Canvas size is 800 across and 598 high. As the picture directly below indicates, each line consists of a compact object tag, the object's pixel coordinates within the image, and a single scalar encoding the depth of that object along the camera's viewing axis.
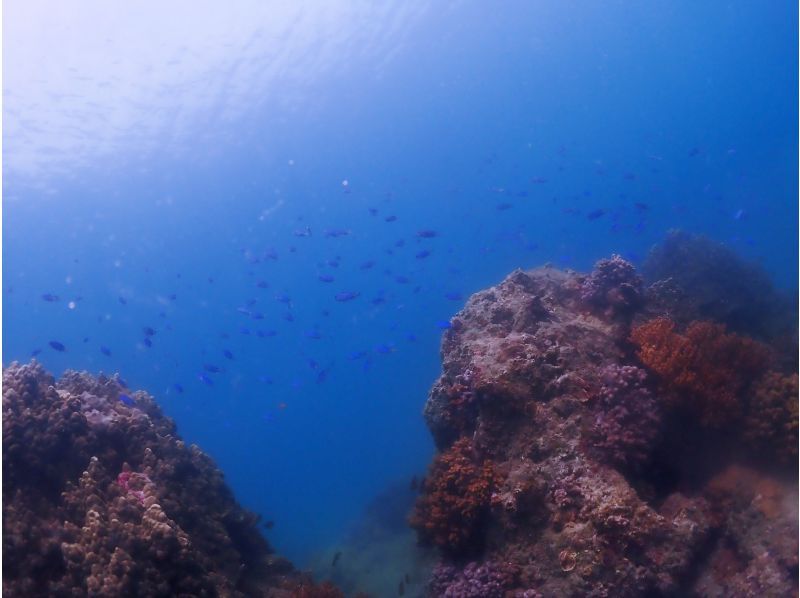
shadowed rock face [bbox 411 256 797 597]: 6.89
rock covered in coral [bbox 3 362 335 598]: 6.41
